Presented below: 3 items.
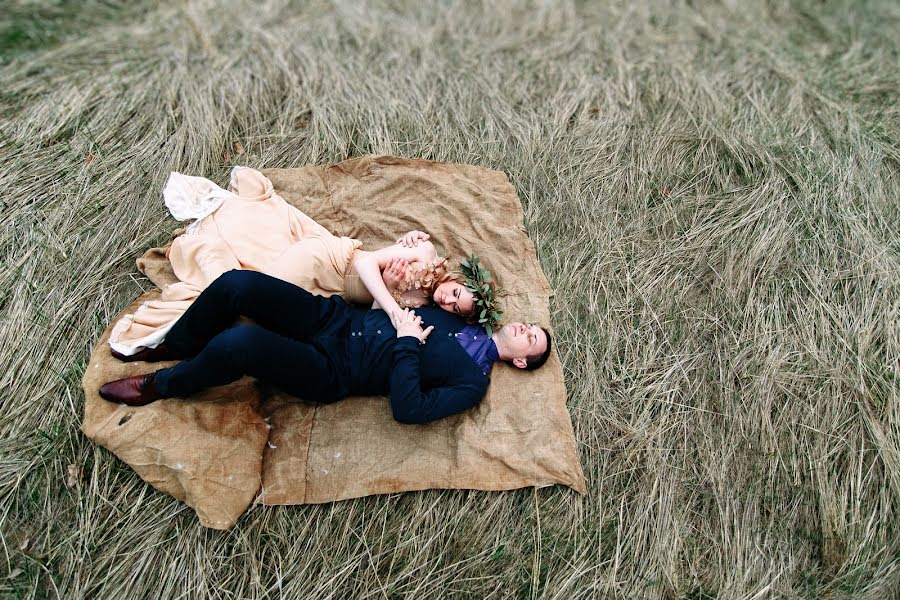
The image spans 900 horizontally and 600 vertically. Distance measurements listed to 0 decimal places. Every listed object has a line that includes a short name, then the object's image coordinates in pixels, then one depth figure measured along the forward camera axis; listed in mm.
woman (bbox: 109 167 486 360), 2811
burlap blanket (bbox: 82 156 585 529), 2477
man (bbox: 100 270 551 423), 2500
